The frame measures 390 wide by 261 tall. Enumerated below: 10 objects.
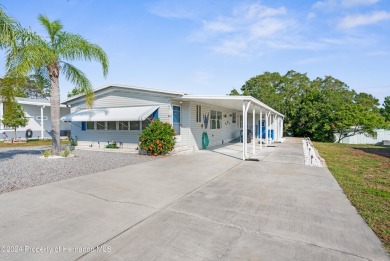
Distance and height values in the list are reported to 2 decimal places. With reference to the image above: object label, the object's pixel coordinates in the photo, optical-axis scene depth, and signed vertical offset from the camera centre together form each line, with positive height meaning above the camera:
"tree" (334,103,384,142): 26.27 +0.86
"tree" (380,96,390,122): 44.59 +4.15
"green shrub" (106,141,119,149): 14.10 -1.03
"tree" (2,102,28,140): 18.61 +0.88
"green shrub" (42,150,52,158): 10.80 -1.20
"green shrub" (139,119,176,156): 11.70 -0.51
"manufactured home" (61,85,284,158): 12.58 +0.89
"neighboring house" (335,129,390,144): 27.39 -1.37
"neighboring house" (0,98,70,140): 21.30 +0.98
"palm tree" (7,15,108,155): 9.99 +3.60
